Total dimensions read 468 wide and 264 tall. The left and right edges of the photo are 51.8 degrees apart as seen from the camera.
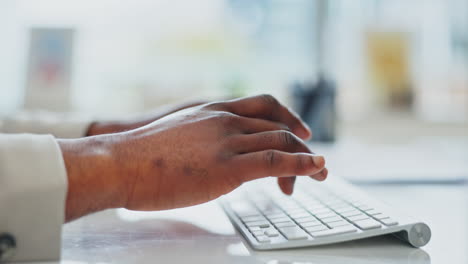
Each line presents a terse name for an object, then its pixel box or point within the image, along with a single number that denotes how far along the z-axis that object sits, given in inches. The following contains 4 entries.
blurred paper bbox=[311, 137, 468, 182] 43.6
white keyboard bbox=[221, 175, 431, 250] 21.8
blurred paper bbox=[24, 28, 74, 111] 82.8
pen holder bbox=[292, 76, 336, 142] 67.6
